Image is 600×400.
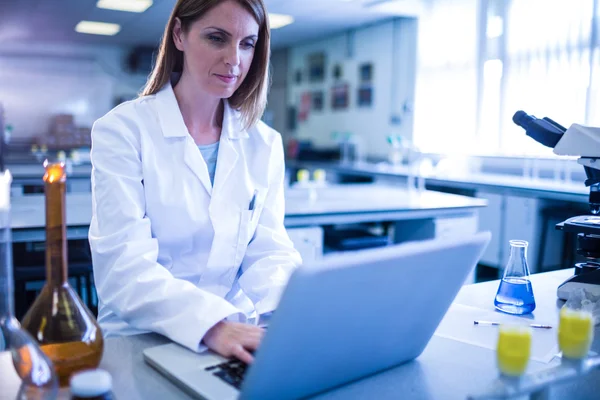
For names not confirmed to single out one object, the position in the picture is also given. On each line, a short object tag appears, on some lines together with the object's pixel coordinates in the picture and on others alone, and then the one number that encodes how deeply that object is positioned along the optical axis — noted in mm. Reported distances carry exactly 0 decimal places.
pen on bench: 1173
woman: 1131
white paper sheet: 1046
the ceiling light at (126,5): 5922
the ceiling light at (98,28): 7131
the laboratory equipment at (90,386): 622
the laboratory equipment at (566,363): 650
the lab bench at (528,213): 4262
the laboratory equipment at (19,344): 701
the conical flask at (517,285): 1283
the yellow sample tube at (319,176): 4195
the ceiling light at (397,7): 5803
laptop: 648
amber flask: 738
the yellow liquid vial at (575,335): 717
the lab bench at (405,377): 823
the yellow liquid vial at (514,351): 653
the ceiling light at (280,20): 6566
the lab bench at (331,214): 2361
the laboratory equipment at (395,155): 6543
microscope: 1390
